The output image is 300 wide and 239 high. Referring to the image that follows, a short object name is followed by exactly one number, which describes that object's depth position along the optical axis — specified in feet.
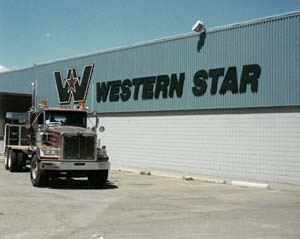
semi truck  61.31
